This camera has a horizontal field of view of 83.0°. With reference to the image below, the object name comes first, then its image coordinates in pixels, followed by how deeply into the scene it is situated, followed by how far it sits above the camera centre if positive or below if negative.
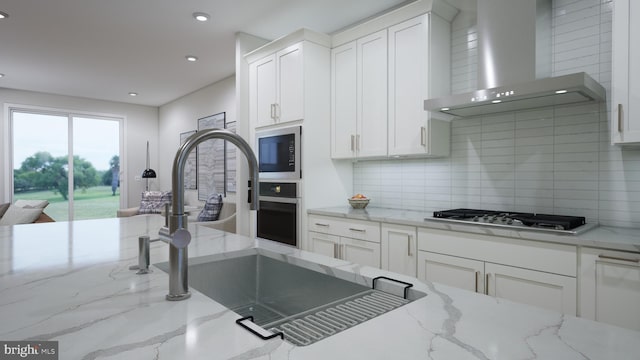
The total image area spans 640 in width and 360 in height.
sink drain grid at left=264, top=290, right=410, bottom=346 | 0.86 -0.36
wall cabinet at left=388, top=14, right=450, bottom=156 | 2.63 +0.72
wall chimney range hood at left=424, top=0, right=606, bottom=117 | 2.04 +0.71
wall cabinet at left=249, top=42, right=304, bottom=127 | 3.17 +0.85
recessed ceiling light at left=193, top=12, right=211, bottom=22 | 3.21 +1.45
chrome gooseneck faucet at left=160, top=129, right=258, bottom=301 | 0.84 -0.12
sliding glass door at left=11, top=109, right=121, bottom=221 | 5.94 +0.28
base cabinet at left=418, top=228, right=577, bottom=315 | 1.75 -0.48
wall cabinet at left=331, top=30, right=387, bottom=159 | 2.94 +0.68
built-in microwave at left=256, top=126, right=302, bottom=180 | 3.16 +0.23
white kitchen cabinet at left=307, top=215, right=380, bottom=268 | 2.64 -0.48
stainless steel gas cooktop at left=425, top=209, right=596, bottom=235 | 1.81 -0.24
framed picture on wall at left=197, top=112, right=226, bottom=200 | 5.30 +0.22
